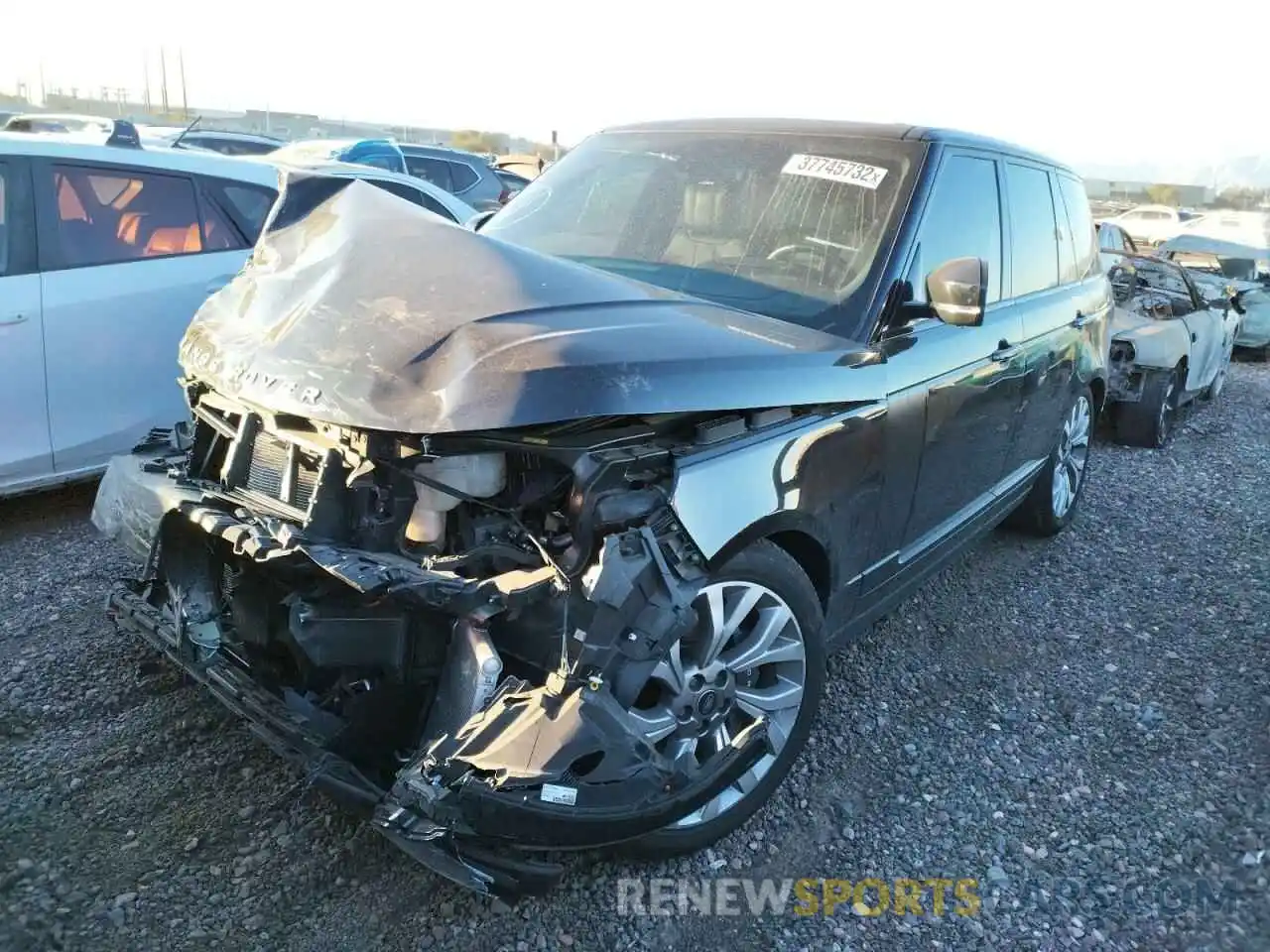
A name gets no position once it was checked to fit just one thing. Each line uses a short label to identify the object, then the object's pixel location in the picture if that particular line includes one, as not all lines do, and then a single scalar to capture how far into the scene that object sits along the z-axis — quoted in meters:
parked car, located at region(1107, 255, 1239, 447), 7.61
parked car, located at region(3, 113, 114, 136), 11.21
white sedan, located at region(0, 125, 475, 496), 4.40
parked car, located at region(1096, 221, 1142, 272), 12.03
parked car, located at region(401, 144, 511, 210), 12.87
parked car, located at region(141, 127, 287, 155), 13.16
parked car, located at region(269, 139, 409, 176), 11.72
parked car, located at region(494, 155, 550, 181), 15.19
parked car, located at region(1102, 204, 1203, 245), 26.65
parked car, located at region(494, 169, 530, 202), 13.61
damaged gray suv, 2.27
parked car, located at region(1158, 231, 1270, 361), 12.13
